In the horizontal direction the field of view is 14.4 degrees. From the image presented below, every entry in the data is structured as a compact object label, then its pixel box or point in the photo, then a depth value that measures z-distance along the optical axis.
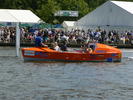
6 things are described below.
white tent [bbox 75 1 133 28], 57.54
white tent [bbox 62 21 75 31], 73.03
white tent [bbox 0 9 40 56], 53.00
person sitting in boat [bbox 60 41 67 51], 37.06
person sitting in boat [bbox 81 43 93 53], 36.31
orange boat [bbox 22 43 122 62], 35.66
